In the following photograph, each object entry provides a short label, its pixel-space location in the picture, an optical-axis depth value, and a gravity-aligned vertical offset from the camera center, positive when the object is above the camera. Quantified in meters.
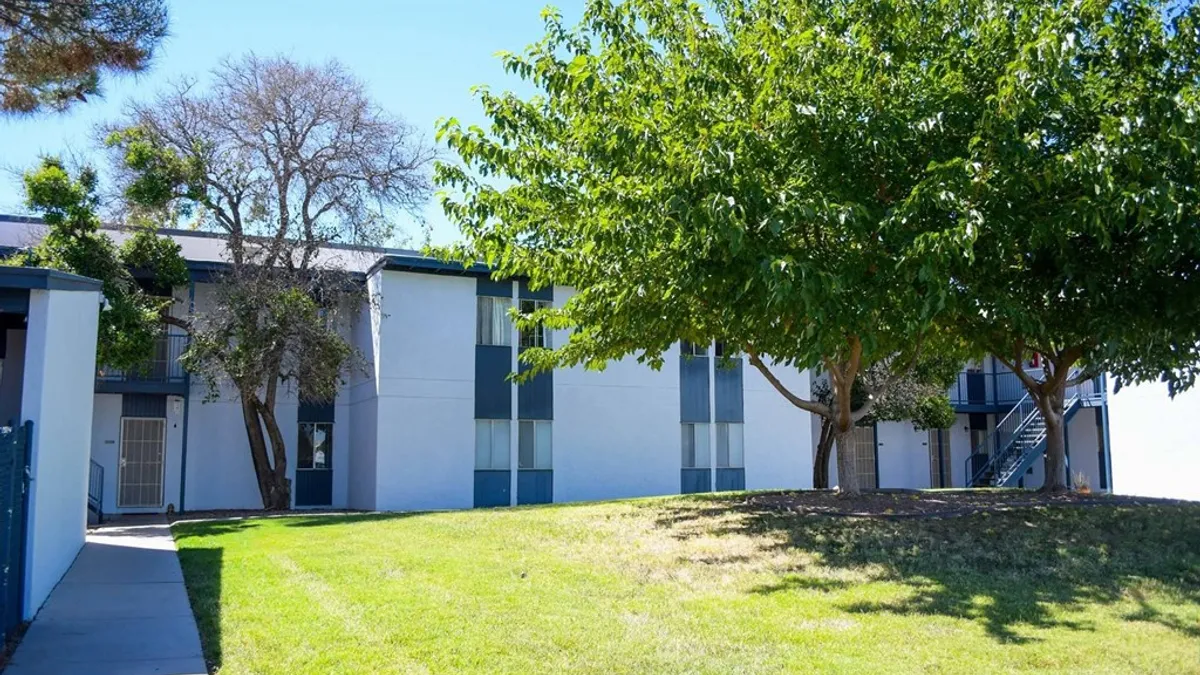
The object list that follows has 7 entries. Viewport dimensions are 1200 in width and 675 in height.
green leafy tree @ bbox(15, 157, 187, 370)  19.42 +3.61
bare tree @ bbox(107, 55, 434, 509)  20.34 +5.08
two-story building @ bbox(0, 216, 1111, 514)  23.28 +0.42
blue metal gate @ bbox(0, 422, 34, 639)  7.64 -0.65
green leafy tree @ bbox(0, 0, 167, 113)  9.43 +3.86
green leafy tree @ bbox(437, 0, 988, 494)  9.98 +3.07
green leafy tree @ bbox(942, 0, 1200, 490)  9.78 +2.58
